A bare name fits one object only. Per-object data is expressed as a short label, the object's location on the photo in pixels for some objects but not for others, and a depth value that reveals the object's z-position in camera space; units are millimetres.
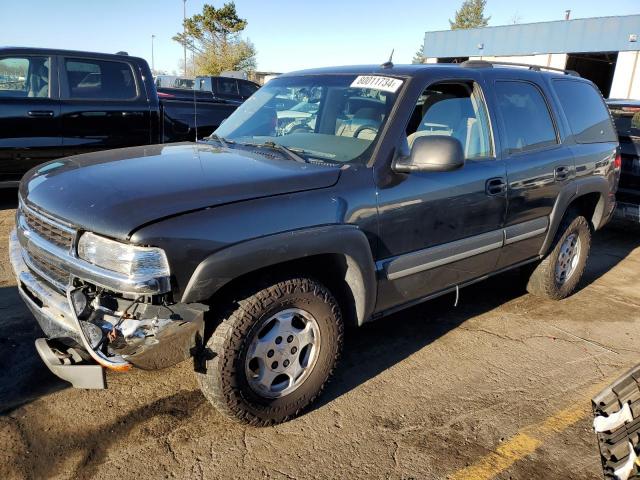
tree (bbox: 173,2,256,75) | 42344
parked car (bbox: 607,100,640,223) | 6426
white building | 25812
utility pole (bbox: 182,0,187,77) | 44453
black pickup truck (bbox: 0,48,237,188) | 6293
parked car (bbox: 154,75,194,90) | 24153
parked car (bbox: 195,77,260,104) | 16922
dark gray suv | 2350
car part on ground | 2143
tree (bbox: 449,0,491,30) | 68938
